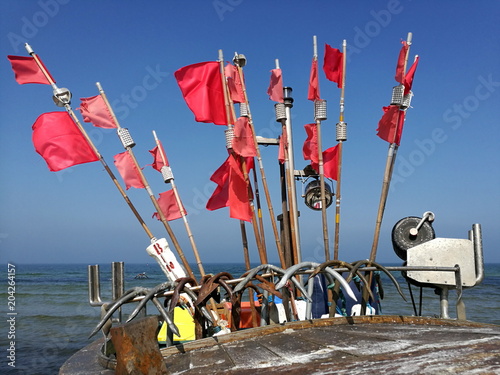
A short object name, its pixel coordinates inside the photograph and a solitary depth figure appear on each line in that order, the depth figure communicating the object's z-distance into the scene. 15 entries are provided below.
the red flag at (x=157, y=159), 6.92
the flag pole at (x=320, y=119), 6.58
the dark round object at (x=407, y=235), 5.68
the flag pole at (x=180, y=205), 6.21
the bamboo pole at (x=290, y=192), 6.45
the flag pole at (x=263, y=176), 6.38
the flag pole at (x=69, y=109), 6.43
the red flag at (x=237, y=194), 6.73
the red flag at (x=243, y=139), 6.53
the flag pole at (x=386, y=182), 5.88
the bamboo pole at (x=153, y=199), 6.11
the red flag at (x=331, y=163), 6.96
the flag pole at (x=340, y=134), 6.56
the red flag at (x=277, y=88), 6.86
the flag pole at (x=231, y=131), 6.50
